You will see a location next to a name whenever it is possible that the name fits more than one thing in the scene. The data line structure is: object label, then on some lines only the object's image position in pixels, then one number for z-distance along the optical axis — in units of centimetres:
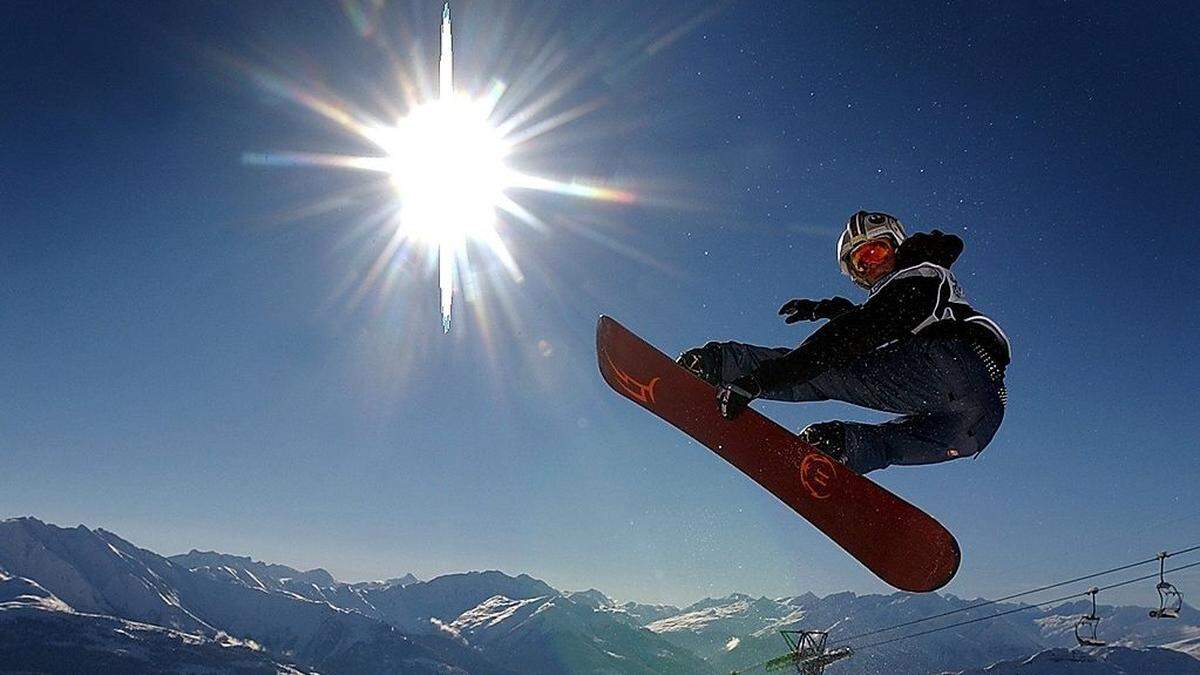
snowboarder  381
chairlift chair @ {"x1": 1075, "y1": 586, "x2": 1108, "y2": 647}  2595
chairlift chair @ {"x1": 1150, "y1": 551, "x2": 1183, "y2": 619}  1784
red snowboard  439
